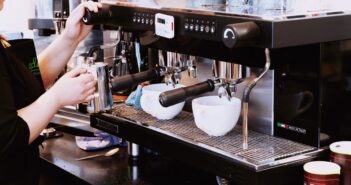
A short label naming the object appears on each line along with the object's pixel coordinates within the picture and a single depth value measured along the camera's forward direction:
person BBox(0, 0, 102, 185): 1.17
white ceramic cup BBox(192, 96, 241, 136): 1.26
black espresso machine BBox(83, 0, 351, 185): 1.07
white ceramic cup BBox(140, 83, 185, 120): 1.47
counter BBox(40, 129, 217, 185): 1.54
